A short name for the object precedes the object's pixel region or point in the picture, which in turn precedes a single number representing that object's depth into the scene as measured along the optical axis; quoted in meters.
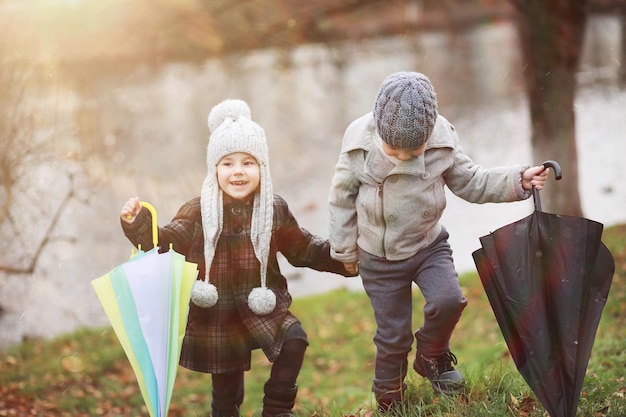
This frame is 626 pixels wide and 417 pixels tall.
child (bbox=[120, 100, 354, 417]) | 3.42
